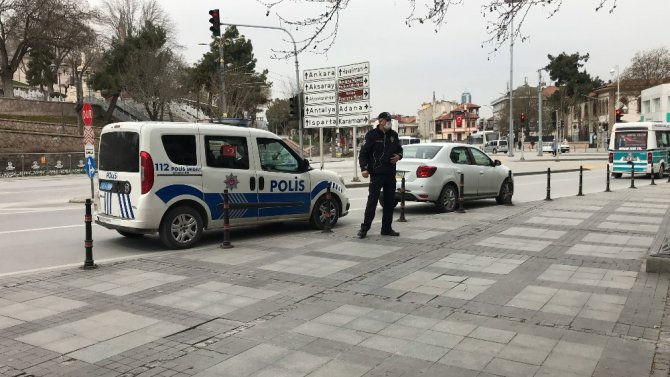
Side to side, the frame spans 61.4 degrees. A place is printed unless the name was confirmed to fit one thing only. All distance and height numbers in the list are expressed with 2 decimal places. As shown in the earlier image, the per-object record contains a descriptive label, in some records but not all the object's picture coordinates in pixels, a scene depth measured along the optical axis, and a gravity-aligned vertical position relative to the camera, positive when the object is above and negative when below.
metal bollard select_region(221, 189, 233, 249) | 8.57 -0.93
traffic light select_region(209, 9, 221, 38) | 21.33 +5.28
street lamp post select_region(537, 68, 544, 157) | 51.31 +3.53
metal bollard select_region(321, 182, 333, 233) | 10.03 -0.99
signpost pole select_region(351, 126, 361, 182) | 21.81 -0.17
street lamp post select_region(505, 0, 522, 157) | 49.32 +6.52
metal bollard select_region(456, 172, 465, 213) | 12.48 -0.91
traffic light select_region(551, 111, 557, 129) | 92.65 +6.42
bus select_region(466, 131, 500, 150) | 90.00 +3.33
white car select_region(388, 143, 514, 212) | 12.50 -0.38
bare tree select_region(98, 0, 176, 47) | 65.38 +17.43
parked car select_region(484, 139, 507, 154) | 70.62 +1.53
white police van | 8.39 -0.26
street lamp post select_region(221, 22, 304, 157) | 23.80 +2.18
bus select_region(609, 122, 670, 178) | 24.66 +0.36
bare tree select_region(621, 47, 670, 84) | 63.97 +10.28
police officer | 9.10 -0.01
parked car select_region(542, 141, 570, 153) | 65.72 +1.04
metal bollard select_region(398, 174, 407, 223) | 11.09 -0.89
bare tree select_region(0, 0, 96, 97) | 47.20 +12.15
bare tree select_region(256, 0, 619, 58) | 5.86 +1.55
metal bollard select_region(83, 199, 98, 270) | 7.23 -1.06
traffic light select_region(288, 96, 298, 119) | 25.23 +2.44
